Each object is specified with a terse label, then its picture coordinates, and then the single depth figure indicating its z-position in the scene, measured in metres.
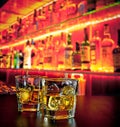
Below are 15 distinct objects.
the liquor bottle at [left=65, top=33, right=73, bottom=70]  2.04
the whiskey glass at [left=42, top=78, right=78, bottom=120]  0.44
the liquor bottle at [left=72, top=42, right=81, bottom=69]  1.91
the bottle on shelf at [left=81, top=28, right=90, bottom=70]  1.81
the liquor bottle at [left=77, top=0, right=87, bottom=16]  1.97
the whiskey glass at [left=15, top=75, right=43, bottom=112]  0.51
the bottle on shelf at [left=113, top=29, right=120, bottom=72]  1.53
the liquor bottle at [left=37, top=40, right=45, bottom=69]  2.62
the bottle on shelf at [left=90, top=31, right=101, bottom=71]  1.75
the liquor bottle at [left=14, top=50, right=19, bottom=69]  3.10
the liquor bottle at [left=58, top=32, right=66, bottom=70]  2.23
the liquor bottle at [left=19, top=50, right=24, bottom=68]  2.99
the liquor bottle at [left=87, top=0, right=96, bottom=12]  1.84
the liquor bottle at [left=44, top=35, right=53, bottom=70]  2.45
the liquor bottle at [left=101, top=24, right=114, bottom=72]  1.64
